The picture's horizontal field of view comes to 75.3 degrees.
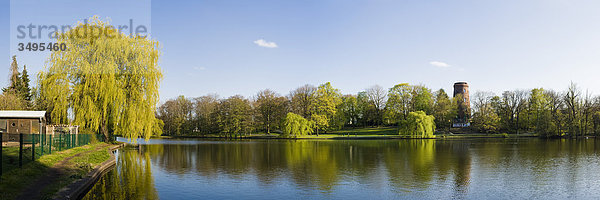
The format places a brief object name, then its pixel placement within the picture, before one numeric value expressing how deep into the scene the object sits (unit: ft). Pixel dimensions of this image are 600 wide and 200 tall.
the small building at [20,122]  93.61
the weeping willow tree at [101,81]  96.43
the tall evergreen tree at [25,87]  191.27
